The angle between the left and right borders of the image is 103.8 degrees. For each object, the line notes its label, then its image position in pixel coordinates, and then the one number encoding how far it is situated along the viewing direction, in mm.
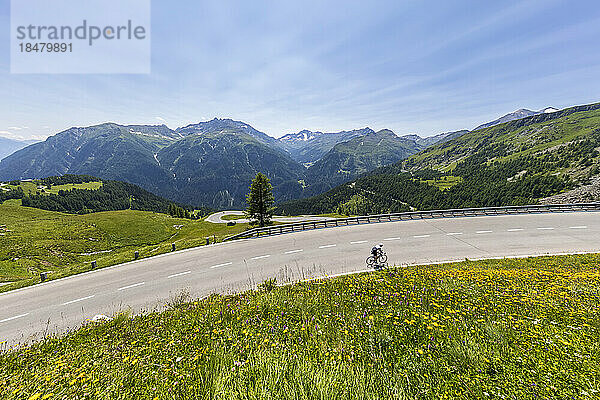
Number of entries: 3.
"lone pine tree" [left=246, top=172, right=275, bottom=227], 51469
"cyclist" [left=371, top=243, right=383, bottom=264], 13945
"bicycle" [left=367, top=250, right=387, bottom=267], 14150
